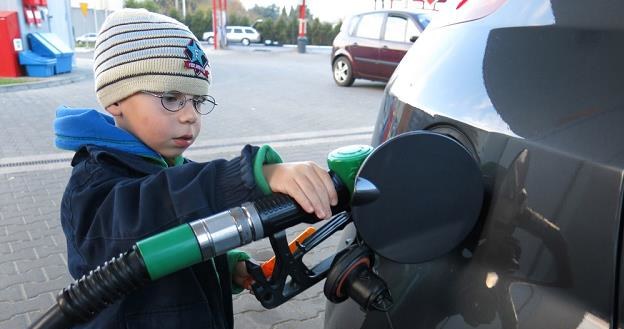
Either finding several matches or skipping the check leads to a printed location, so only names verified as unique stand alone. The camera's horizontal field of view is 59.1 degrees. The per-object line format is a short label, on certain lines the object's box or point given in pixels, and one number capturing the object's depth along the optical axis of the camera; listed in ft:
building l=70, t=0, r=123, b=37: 142.53
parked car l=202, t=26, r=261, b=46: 126.41
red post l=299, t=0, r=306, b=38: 88.53
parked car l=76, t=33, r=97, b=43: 119.85
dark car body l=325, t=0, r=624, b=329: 2.68
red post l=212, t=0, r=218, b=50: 90.90
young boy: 3.07
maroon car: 37.14
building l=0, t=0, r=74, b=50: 40.01
